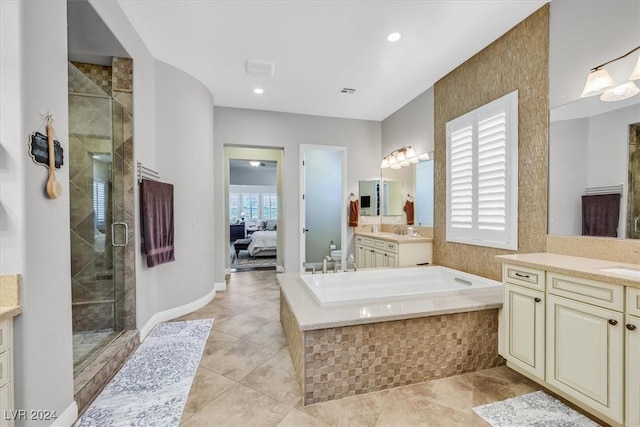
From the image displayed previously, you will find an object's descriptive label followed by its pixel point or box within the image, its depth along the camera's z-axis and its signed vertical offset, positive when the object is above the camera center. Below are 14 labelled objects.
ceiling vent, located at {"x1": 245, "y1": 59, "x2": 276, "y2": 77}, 2.91 +1.58
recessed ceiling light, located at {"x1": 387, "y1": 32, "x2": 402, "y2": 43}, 2.43 +1.57
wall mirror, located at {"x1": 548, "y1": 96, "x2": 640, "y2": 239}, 1.68 +0.35
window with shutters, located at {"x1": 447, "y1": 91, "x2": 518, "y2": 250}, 2.39 +0.34
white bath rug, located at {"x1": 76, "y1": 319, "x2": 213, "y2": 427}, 1.59 -1.21
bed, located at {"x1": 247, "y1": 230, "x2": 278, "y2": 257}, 6.35 -0.83
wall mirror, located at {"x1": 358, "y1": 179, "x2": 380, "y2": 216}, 4.77 +0.24
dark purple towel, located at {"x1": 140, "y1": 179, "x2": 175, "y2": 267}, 2.58 -0.11
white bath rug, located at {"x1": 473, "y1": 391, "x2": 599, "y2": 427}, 1.53 -1.21
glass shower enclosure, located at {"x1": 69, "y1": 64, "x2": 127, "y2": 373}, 2.24 -0.03
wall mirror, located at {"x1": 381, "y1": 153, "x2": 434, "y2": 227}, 3.62 +0.29
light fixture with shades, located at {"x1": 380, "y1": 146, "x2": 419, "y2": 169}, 3.88 +0.79
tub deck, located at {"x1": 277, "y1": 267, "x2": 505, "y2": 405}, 1.69 -0.89
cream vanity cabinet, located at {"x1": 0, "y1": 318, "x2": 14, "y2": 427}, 1.10 -0.68
